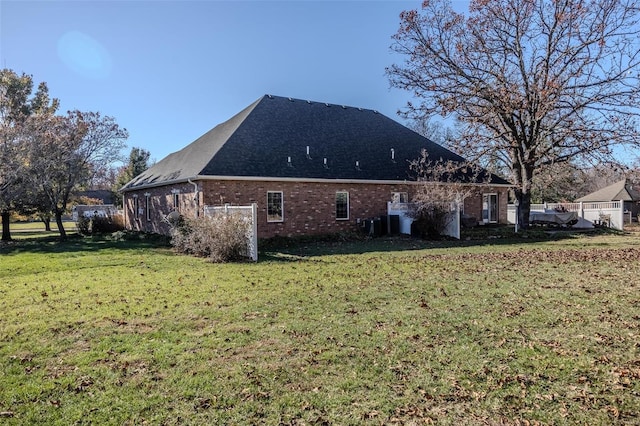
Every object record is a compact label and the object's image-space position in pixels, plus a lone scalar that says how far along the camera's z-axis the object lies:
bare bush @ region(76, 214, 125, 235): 22.95
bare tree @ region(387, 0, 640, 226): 16.38
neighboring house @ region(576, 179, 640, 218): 32.44
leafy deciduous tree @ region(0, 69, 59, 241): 16.98
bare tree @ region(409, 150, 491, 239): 16.33
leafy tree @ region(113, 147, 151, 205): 39.22
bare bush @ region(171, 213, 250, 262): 11.37
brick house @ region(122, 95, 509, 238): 16.02
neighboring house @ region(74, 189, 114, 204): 61.24
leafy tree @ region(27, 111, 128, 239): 18.31
